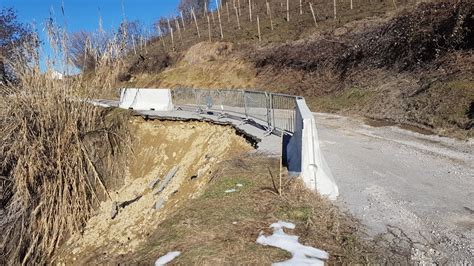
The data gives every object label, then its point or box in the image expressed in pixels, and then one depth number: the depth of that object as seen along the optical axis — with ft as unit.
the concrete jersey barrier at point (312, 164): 20.76
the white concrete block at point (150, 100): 67.15
